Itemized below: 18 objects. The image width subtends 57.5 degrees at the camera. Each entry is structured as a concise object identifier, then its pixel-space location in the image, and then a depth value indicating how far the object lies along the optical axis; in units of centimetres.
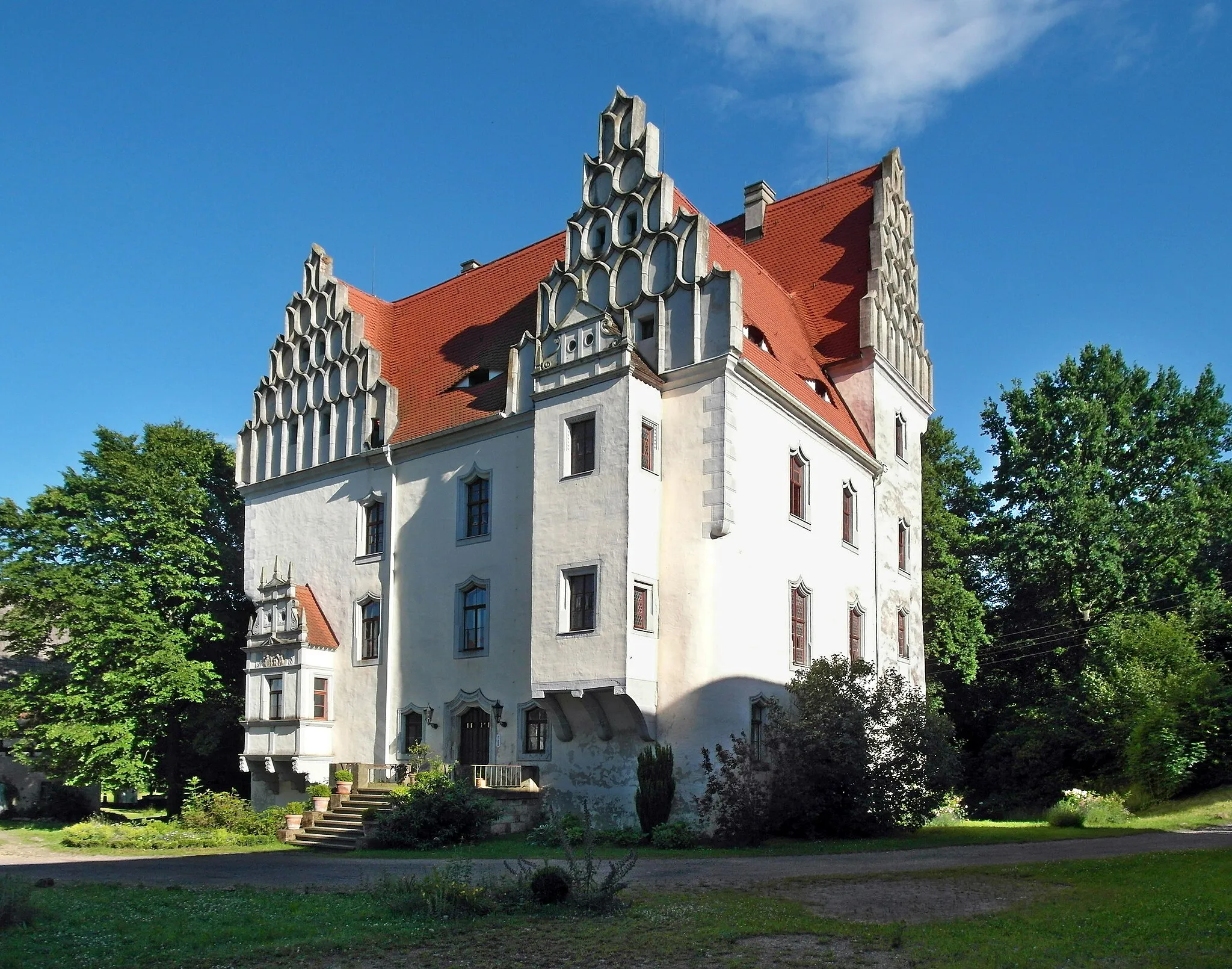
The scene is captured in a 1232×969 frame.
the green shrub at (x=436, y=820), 2200
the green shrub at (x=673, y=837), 2180
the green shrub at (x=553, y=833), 2147
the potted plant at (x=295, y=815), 2500
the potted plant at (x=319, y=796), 2561
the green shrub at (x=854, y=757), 2245
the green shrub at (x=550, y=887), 1205
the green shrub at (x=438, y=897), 1186
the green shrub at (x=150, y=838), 2381
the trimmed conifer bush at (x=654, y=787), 2283
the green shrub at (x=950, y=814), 2686
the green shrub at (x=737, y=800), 2194
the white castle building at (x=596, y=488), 2395
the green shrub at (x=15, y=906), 1141
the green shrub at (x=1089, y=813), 2531
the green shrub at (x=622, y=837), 2231
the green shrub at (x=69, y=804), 3562
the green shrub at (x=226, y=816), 2603
